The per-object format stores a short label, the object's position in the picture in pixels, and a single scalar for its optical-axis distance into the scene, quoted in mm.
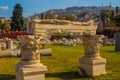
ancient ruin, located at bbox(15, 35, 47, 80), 5678
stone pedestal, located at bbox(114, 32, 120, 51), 11583
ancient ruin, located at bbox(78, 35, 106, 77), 6816
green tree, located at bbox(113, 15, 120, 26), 41278
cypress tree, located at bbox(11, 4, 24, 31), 35900
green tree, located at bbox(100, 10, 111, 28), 44687
